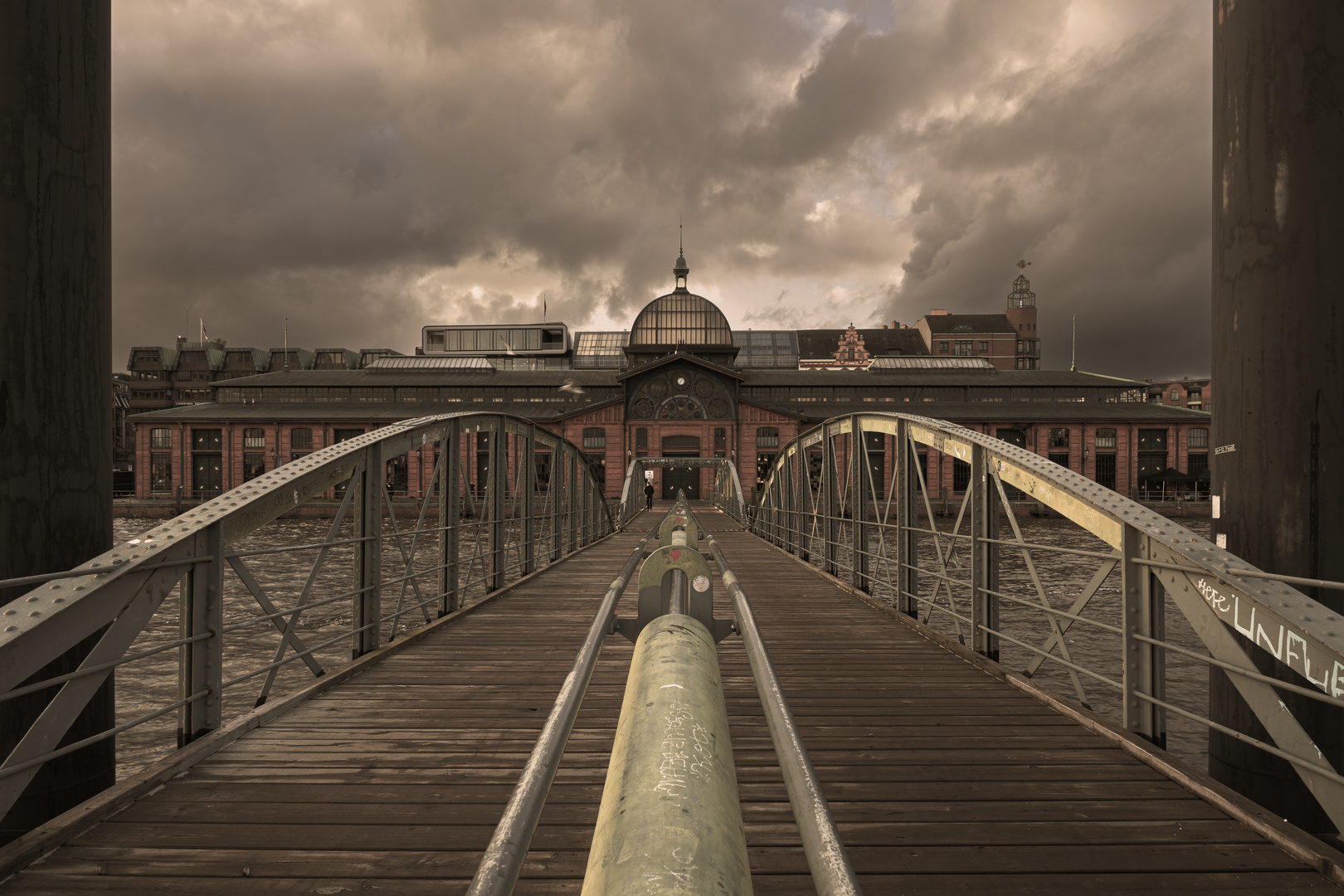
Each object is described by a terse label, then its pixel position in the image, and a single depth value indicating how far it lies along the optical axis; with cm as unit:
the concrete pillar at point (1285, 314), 378
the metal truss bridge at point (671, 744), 151
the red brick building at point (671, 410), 4450
